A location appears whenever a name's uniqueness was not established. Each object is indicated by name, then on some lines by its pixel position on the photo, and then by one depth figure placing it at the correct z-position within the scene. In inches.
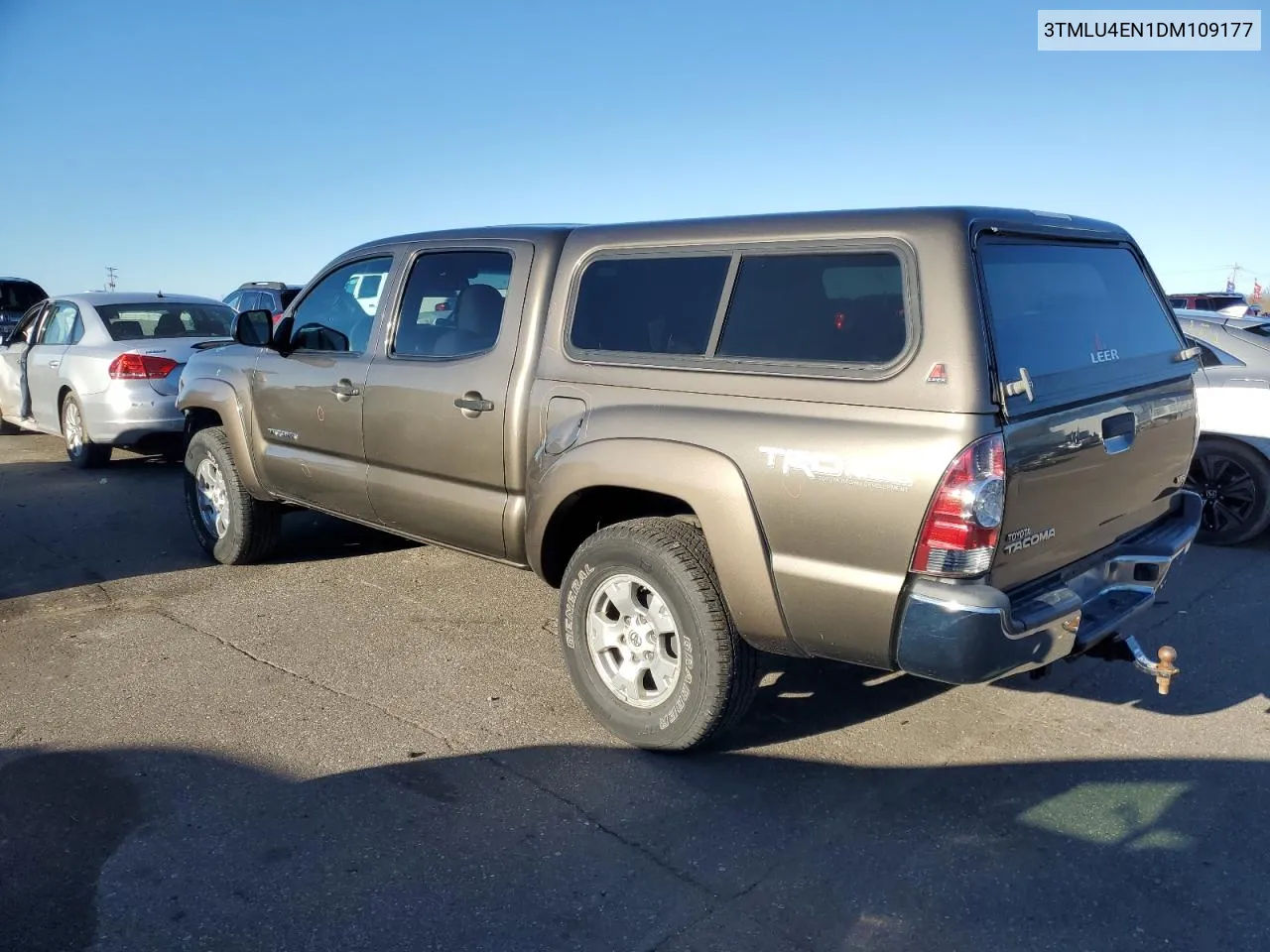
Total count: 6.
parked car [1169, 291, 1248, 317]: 692.7
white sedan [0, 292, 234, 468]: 338.3
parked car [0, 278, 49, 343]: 624.7
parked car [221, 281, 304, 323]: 722.2
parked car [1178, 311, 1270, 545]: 253.8
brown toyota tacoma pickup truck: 118.2
